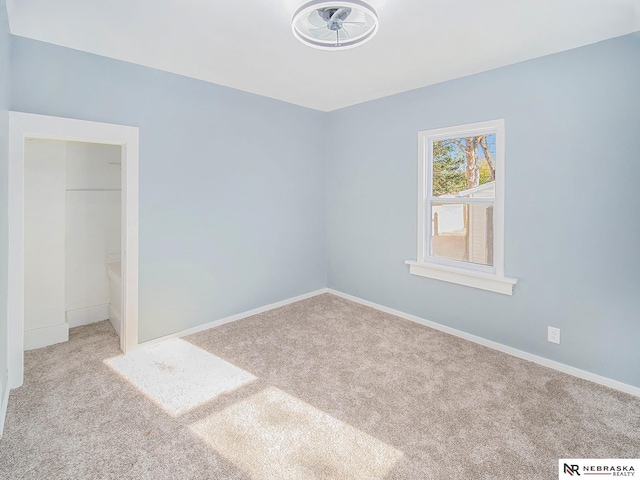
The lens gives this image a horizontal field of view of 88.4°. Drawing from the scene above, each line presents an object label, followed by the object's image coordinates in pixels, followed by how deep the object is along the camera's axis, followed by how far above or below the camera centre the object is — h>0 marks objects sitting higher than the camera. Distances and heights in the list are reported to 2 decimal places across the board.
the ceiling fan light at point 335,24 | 1.80 +1.32
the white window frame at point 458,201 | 2.95 +0.14
